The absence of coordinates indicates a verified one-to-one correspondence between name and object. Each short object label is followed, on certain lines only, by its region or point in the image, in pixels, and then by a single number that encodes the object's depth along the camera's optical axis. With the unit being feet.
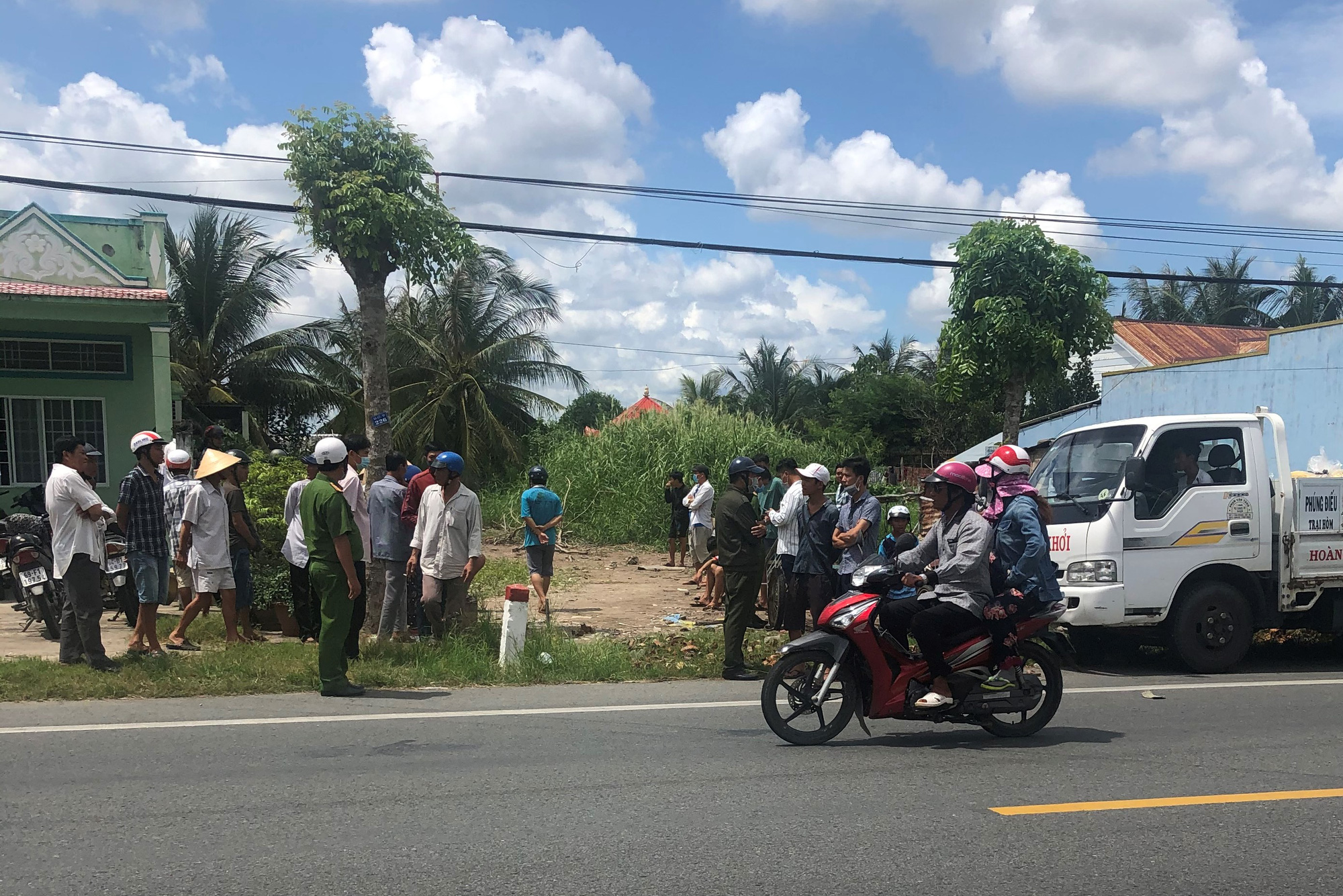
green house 50.03
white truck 28.55
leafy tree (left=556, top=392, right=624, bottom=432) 189.88
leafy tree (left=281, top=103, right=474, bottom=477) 31.42
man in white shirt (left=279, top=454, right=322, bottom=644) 31.17
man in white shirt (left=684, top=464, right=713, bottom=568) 50.06
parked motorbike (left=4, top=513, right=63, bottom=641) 30.35
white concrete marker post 28.43
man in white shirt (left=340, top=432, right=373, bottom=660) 27.58
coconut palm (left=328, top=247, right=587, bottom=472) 91.81
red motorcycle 20.20
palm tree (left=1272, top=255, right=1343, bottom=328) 139.95
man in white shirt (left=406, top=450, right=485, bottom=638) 28.68
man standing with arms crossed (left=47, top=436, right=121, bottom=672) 25.21
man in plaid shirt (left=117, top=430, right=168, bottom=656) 27.81
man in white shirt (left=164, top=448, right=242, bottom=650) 29.55
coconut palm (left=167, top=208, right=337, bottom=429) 84.53
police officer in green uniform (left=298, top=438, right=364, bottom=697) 24.29
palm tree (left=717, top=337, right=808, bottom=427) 138.92
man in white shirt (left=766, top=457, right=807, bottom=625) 30.76
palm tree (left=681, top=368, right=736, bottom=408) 144.46
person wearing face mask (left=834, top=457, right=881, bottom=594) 29.01
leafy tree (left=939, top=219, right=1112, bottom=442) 56.29
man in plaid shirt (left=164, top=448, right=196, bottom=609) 31.27
